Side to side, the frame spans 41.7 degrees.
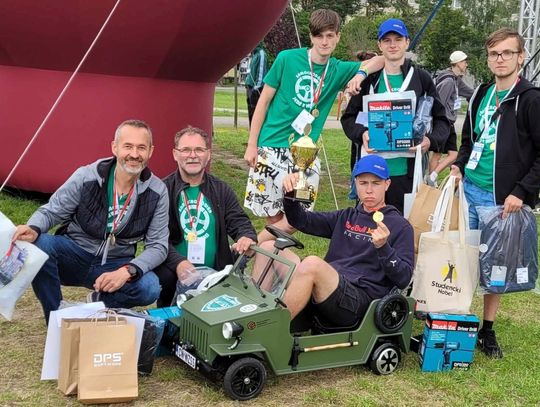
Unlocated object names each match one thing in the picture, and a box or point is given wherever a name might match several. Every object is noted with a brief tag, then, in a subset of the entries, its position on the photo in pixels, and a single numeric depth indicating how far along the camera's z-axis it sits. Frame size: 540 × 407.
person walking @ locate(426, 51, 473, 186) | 8.80
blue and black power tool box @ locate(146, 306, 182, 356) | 3.75
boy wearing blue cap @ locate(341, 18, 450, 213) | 4.42
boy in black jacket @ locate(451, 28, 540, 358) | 3.91
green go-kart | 3.33
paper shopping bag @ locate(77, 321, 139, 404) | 3.22
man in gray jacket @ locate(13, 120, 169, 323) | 3.85
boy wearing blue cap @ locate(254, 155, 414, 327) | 3.59
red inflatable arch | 6.62
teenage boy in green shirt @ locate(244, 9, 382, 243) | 4.85
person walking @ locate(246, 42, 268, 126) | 10.94
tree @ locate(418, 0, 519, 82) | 35.88
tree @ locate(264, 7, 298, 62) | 14.85
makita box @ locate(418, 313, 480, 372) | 3.80
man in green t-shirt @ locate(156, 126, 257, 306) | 4.07
